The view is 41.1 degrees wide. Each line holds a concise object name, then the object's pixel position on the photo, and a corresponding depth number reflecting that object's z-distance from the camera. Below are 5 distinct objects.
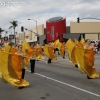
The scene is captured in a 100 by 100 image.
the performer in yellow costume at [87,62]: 5.69
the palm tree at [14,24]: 58.75
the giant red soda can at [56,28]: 32.94
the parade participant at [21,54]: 5.17
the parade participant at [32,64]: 7.30
